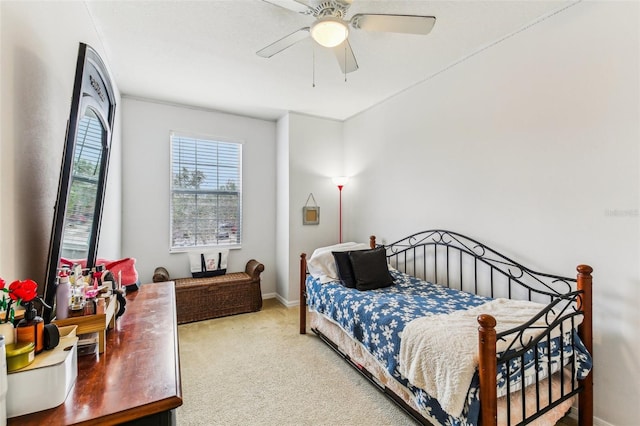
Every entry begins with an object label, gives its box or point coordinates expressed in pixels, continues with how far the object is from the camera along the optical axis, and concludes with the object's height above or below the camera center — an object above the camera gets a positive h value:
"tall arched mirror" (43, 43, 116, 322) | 1.10 +0.21
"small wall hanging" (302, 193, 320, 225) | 4.17 +0.01
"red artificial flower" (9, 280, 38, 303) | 0.82 -0.20
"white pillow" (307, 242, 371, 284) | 3.03 -0.53
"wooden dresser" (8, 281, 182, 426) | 0.78 -0.51
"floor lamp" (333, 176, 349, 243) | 4.21 +0.47
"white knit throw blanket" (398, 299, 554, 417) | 1.41 -0.69
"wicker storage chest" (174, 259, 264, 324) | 3.53 -0.98
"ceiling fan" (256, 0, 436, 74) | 1.62 +1.10
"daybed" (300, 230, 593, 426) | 1.42 -0.68
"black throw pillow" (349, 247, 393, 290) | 2.76 -0.52
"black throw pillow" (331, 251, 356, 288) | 2.81 -0.52
